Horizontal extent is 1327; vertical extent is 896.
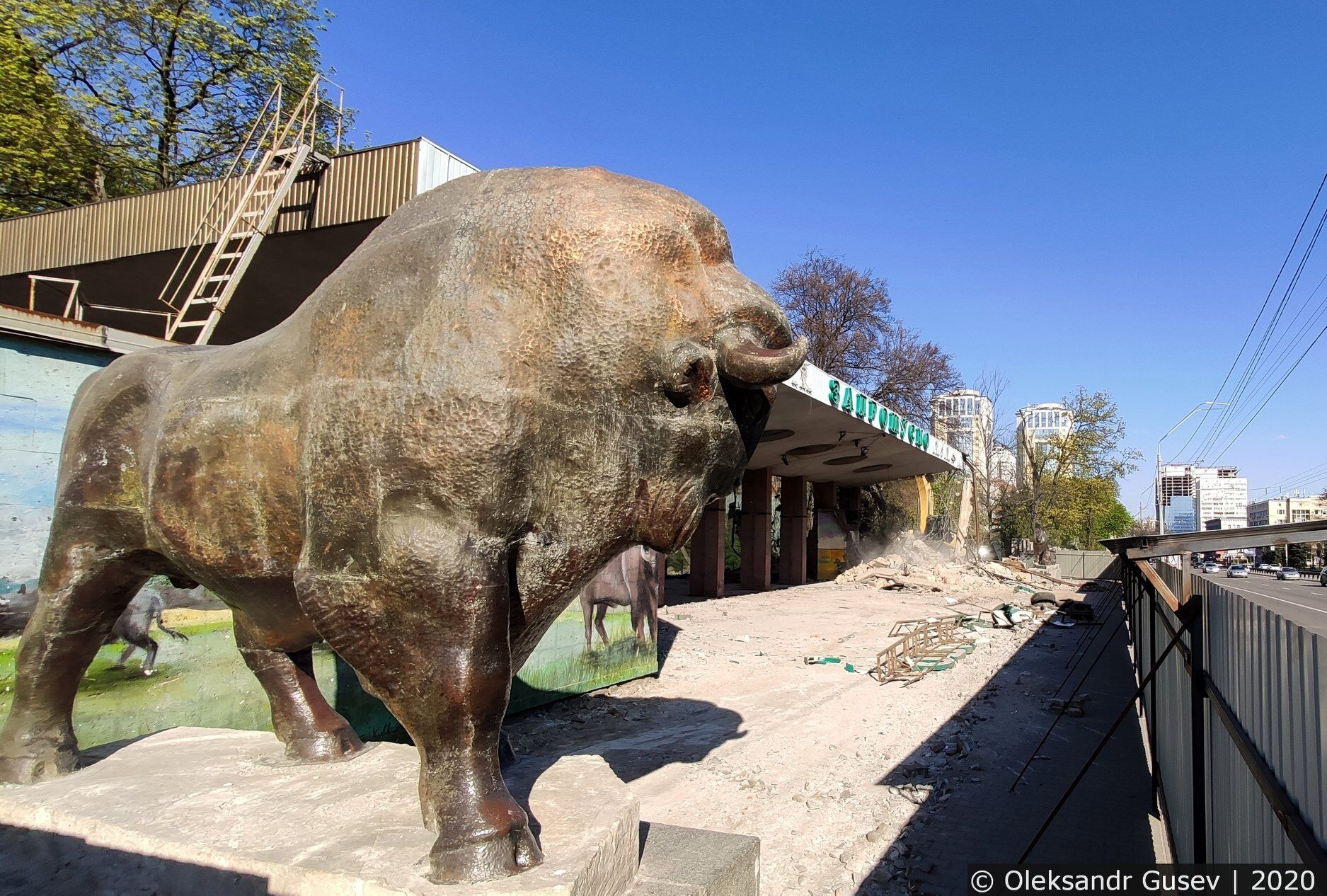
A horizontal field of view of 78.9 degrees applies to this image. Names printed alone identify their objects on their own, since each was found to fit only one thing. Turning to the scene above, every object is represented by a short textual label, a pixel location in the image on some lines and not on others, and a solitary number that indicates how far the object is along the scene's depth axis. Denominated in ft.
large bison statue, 8.08
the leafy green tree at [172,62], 51.98
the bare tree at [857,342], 98.37
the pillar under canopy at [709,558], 69.00
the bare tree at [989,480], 128.36
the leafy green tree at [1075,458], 126.72
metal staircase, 27.91
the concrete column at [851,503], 106.90
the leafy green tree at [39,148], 46.68
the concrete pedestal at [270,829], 8.29
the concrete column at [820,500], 95.86
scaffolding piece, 38.52
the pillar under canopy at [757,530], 75.51
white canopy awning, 51.55
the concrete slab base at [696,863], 9.54
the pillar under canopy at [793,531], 85.10
